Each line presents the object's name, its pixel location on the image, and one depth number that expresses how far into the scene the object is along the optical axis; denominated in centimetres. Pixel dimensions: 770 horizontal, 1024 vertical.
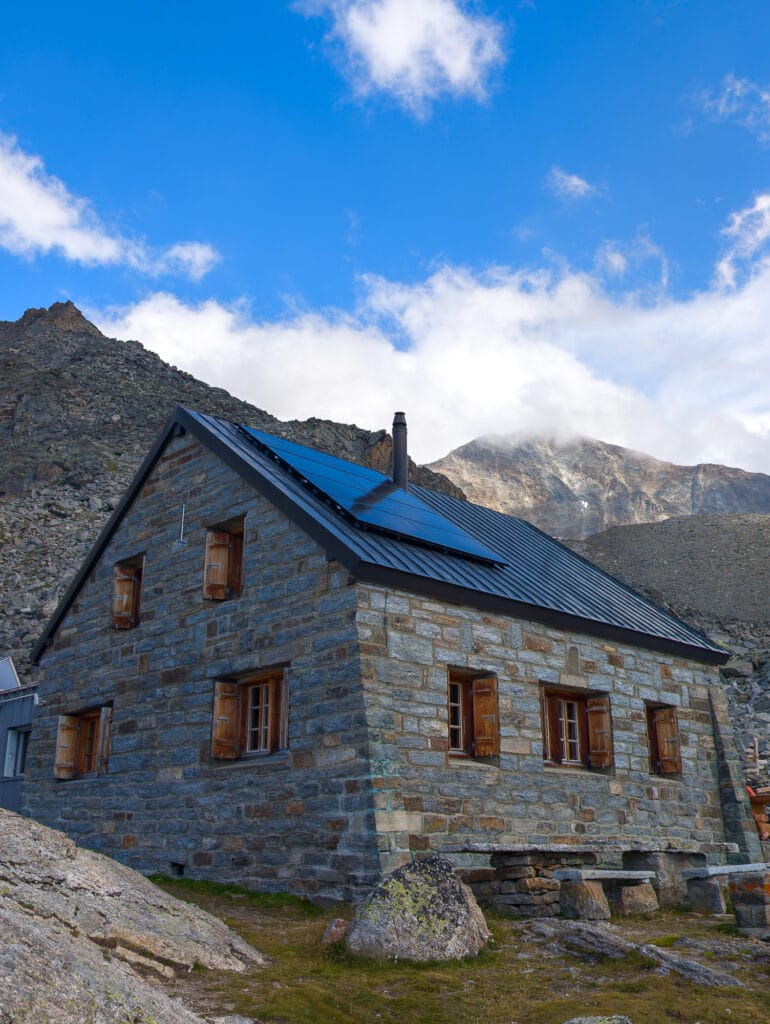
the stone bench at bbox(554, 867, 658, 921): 957
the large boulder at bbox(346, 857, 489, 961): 757
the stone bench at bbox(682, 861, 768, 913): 1105
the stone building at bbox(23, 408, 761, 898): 1078
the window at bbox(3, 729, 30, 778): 1906
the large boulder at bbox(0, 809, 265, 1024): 470
